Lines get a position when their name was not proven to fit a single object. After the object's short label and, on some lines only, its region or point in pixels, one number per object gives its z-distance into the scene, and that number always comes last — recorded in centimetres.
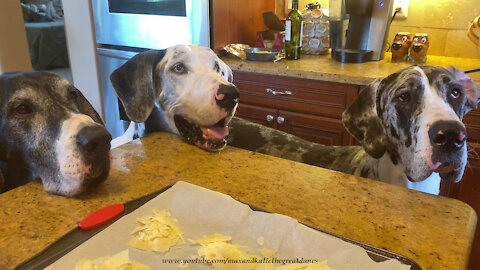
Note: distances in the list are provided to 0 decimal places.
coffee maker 242
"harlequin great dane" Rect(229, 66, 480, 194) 117
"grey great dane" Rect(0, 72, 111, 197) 93
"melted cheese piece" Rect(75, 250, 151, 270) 69
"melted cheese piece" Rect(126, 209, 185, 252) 75
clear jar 273
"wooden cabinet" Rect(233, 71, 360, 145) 232
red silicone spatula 81
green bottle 262
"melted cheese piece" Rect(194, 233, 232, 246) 76
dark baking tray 71
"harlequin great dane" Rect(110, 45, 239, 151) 131
